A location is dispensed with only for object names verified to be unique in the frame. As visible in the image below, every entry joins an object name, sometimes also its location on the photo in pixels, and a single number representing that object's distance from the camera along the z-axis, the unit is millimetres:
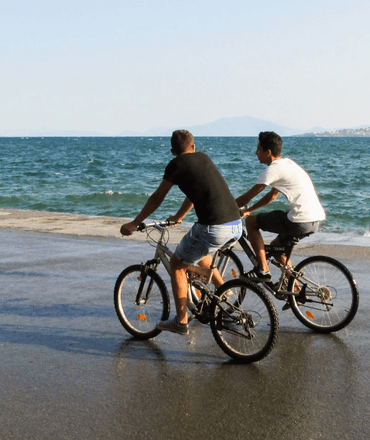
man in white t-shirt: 5172
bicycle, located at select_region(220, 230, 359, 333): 5332
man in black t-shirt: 4473
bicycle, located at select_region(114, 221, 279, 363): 4582
